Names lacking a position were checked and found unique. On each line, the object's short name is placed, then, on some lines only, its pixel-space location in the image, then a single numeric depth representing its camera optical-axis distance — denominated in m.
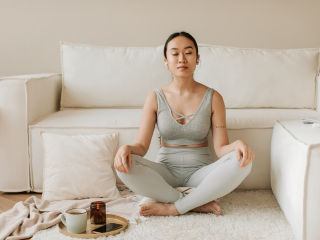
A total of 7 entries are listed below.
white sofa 2.07
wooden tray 1.21
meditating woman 1.34
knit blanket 1.30
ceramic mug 1.19
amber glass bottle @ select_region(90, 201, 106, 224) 1.25
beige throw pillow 1.62
